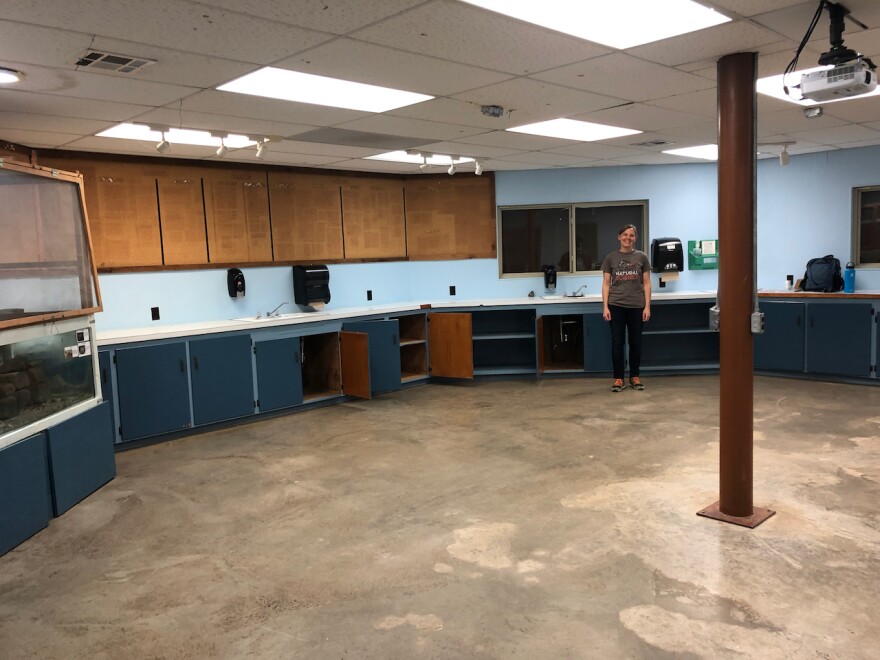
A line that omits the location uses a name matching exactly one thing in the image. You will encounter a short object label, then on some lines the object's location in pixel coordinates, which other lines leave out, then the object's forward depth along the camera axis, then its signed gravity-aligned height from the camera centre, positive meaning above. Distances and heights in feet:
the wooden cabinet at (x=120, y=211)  18.88 +2.11
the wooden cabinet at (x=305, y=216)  22.85 +2.11
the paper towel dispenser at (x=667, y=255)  25.43 +0.24
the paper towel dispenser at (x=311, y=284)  22.71 -0.29
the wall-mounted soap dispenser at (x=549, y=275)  25.88 -0.34
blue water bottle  23.30 -0.86
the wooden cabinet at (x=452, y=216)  26.13 +2.14
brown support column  10.99 -0.29
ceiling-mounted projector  9.62 +2.53
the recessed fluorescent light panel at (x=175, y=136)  16.08 +3.72
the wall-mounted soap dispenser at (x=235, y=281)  21.36 -0.06
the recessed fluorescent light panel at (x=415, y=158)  21.49 +3.79
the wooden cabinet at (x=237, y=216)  21.24 +2.07
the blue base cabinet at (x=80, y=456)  12.96 -3.52
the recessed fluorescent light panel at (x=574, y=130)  17.66 +3.75
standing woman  21.48 -1.06
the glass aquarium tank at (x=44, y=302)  12.26 -0.30
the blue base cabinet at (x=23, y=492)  11.46 -3.63
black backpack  23.29 -0.72
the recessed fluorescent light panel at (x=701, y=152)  22.85 +3.80
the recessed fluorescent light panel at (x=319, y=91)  12.10 +3.63
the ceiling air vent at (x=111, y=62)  10.30 +3.53
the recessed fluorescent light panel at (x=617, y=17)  9.21 +3.57
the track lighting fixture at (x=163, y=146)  15.73 +3.22
